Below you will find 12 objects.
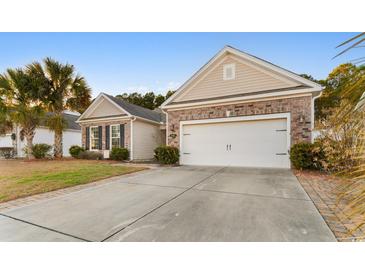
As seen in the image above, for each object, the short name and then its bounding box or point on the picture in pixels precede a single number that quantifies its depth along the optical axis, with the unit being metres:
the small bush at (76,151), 12.08
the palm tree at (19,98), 10.19
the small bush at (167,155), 8.73
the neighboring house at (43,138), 14.63
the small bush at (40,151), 11.69
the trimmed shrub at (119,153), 10.65
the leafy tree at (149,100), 28.89
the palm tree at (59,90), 10.77
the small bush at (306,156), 6.14
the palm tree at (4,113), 10.15
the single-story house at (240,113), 7.10
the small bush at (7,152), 13.90
